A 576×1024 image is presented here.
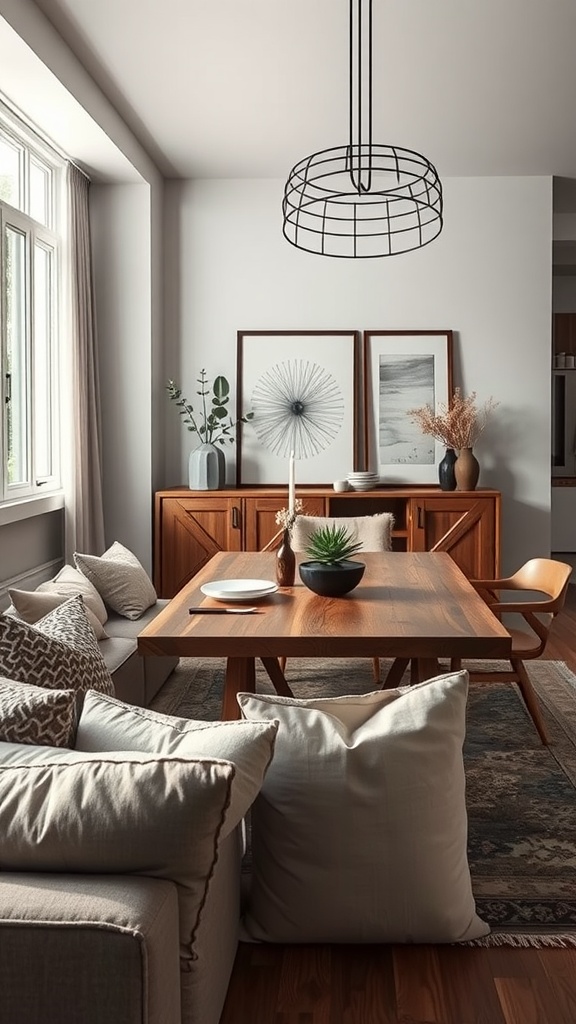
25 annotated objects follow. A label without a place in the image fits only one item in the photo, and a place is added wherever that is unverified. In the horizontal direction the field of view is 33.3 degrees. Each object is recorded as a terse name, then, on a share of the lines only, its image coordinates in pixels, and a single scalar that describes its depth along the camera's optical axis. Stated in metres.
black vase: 6.07
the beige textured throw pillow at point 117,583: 4.31
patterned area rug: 2.38
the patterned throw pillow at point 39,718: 1.75
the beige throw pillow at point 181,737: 1.69
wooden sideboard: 5.92
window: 4.72
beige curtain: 5.43
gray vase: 6.03
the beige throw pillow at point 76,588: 3.86
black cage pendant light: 6.12
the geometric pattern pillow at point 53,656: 2.27
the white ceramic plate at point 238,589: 3.16
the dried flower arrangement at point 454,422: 6.11
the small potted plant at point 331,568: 3.25
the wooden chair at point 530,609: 3.68
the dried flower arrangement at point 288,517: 3.42
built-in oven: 9.59
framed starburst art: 6.38
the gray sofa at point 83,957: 1.31
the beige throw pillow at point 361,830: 2.05
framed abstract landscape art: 6.36
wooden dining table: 2.60
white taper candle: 3.34
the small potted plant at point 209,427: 6.04
